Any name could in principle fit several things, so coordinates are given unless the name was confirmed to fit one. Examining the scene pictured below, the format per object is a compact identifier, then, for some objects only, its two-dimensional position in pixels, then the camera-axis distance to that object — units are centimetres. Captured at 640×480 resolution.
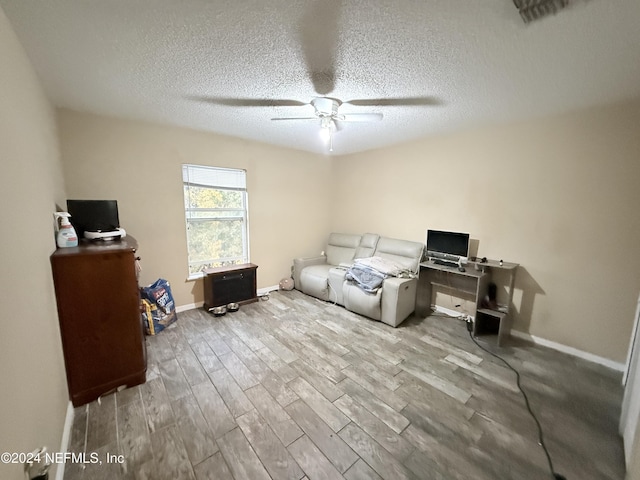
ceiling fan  127
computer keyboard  315
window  344
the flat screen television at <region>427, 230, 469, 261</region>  304
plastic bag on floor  279
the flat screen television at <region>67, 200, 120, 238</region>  228
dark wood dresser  176
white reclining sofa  313
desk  277
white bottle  189
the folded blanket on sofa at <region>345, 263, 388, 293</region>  321
